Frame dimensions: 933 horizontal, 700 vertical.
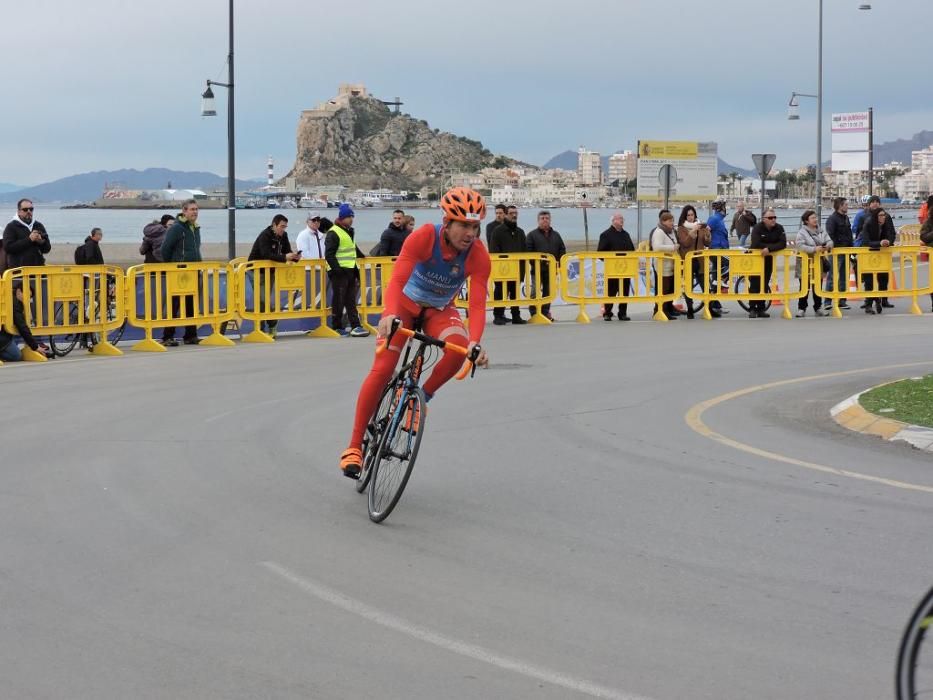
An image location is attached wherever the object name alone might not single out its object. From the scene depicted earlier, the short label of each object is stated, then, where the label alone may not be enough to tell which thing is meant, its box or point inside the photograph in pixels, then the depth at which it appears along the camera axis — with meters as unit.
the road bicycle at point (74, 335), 18.92
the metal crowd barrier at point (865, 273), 25.27
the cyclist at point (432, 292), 8.56
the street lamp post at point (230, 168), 31.23
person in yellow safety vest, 21.58
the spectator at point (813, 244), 25.02
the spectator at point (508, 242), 24.05
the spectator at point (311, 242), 23.14
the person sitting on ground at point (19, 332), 18.06
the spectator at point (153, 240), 22.03
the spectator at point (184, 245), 20.67
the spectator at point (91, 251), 21.86
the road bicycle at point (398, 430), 8.09
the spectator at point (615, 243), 24.86
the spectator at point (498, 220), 24.14
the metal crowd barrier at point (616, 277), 24.70
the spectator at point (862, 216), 26.00
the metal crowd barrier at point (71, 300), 18.47
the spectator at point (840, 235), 25.38
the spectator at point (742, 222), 30.89
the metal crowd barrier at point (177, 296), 19.98
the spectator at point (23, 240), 18.95
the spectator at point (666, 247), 24.86
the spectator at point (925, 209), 28.05
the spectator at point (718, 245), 25.09
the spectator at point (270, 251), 21.53
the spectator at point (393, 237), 23.55
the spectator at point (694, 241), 25.42
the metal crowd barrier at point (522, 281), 23.94
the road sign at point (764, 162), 35.50
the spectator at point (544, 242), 24.70
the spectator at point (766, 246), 24.81
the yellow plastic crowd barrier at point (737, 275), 24.81
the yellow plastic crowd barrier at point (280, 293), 21.36
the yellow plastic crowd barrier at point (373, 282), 22.69
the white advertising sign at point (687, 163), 40.97
